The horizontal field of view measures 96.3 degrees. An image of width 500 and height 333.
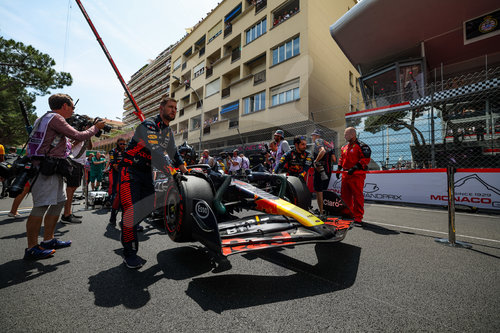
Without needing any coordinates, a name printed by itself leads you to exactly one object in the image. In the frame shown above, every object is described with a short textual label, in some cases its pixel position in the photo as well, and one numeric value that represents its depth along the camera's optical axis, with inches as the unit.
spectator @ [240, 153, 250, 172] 358.9
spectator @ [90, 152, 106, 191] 305.8
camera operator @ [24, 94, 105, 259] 91.0
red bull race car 72.5
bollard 108.0
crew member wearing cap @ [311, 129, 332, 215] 170.1
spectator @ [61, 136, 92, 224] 120.4
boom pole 303.2
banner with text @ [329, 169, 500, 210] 205.6
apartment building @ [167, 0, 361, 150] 588.4
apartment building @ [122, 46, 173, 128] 1740.9
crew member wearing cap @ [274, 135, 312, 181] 166.2
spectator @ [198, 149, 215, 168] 344.2
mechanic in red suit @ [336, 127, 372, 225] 152.3
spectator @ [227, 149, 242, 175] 343.8
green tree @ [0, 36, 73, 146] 692.7
